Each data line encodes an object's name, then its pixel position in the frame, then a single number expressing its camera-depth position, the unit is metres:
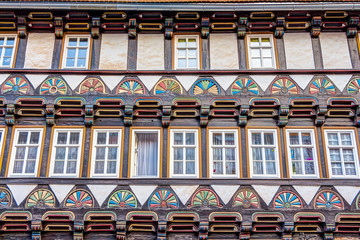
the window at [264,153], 13.14
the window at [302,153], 13.13
